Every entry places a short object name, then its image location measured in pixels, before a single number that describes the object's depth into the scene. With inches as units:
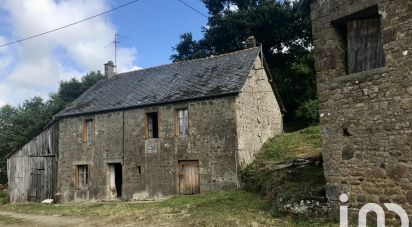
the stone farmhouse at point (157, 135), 648.4
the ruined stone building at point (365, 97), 285.0
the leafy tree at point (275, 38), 1070.4
